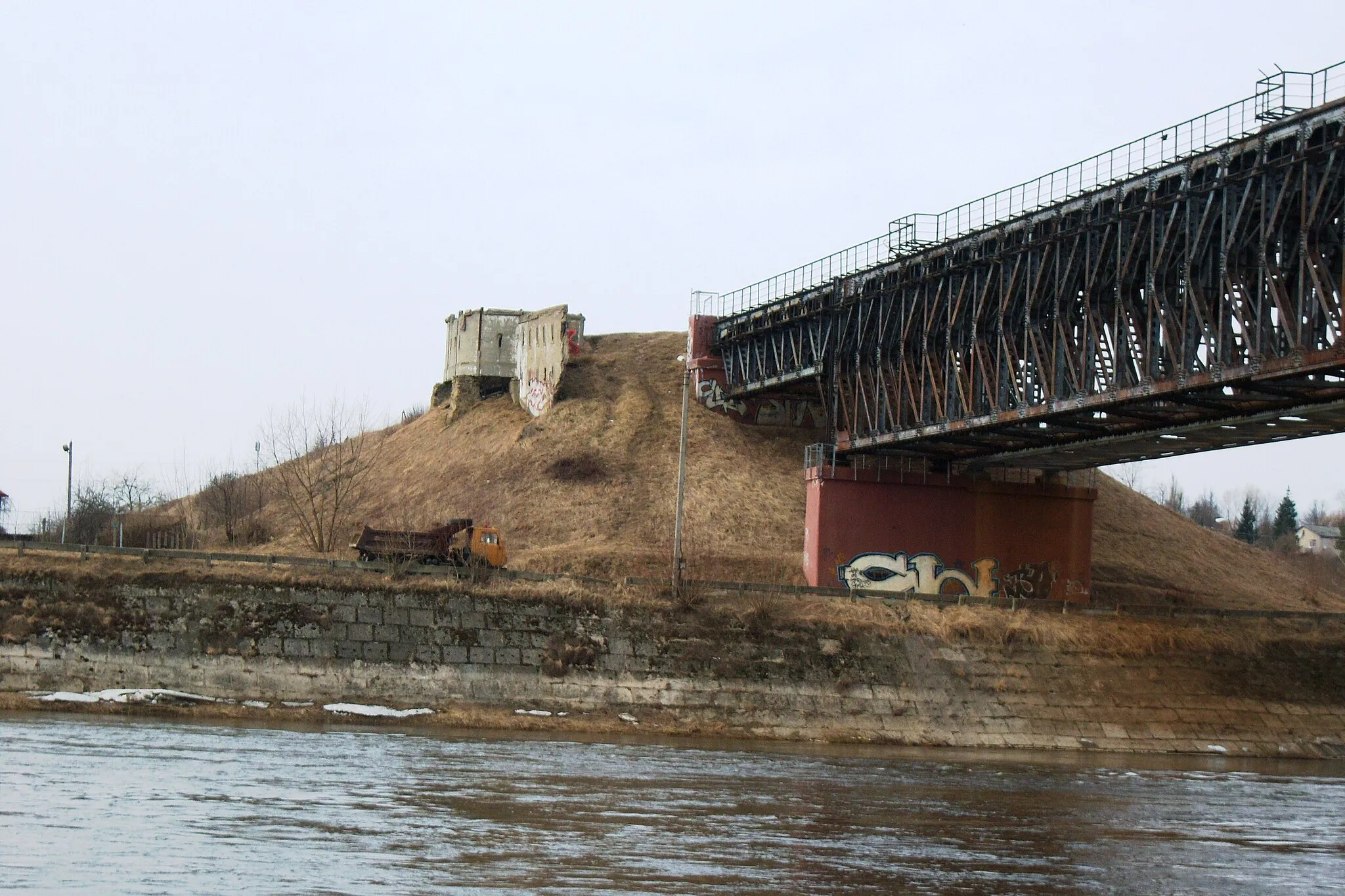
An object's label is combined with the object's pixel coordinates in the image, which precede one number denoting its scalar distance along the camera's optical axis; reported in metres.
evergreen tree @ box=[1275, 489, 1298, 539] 199.50
